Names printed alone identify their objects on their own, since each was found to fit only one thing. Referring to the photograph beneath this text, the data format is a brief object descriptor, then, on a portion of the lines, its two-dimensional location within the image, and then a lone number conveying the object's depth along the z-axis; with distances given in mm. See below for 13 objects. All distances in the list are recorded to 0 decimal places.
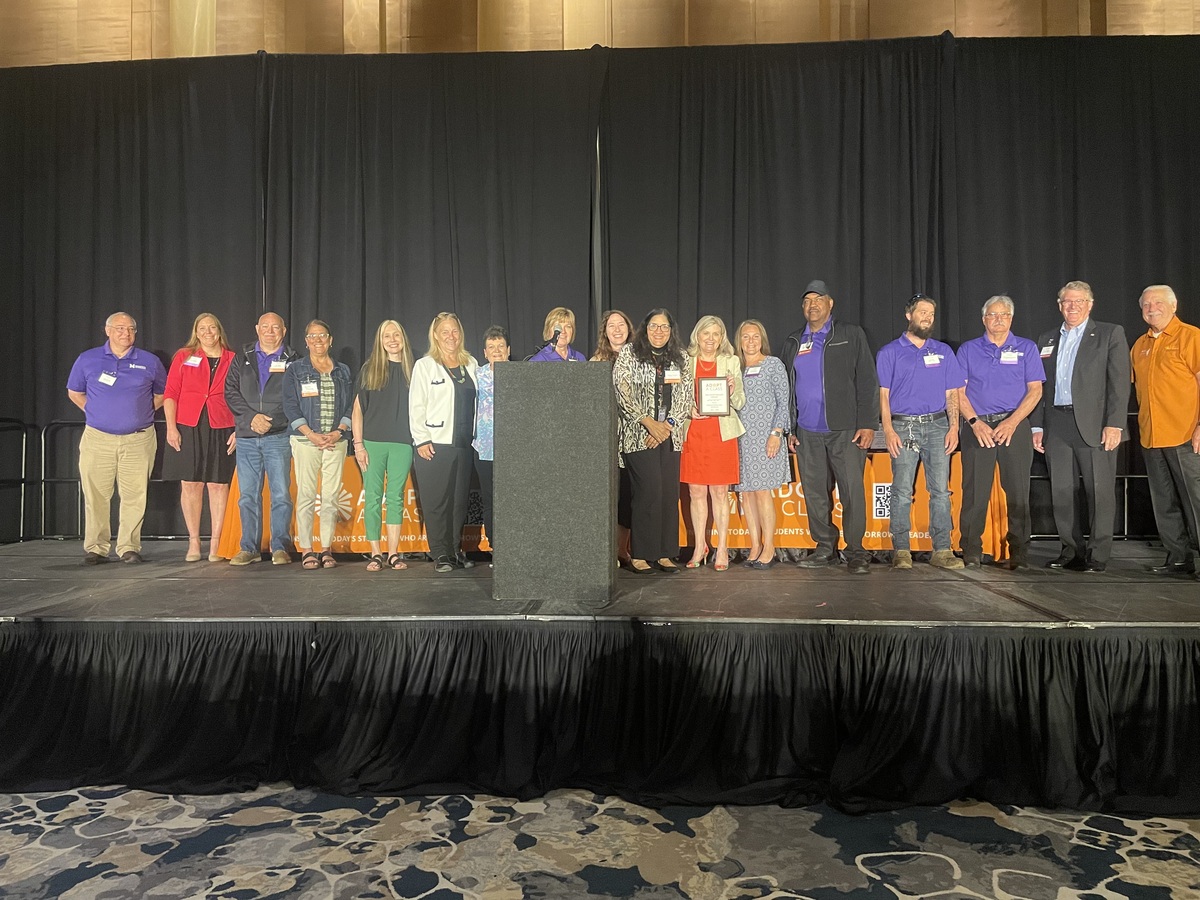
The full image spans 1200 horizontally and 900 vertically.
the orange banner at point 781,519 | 4680
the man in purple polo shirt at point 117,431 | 4559
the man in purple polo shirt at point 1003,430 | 4016
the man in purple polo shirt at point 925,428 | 4109
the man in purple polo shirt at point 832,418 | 4176
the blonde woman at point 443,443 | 4070
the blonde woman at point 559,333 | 4234
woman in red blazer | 4535
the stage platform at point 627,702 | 2539
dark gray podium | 2801
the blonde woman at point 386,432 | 4211
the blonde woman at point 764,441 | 4160
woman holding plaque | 4023
